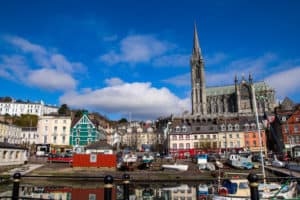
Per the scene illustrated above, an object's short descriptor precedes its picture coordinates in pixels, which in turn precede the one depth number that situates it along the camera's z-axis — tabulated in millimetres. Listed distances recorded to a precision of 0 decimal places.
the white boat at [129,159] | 41147
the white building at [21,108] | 157625
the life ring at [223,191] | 17173
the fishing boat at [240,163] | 39219
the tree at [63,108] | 116094
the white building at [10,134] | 69188
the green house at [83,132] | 65938
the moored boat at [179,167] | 37088
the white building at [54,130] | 64250
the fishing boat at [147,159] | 41678
